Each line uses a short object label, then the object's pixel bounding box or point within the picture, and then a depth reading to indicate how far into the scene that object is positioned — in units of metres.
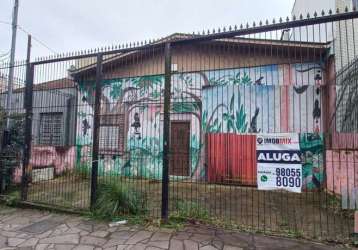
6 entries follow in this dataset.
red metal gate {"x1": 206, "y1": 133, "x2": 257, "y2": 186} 8.42
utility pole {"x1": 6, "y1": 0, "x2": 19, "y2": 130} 7.87
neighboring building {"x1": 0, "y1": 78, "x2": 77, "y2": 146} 9.97
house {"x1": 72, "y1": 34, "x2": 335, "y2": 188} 8.17
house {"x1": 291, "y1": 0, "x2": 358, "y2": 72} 7.24
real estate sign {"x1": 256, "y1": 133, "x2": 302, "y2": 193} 3.93
